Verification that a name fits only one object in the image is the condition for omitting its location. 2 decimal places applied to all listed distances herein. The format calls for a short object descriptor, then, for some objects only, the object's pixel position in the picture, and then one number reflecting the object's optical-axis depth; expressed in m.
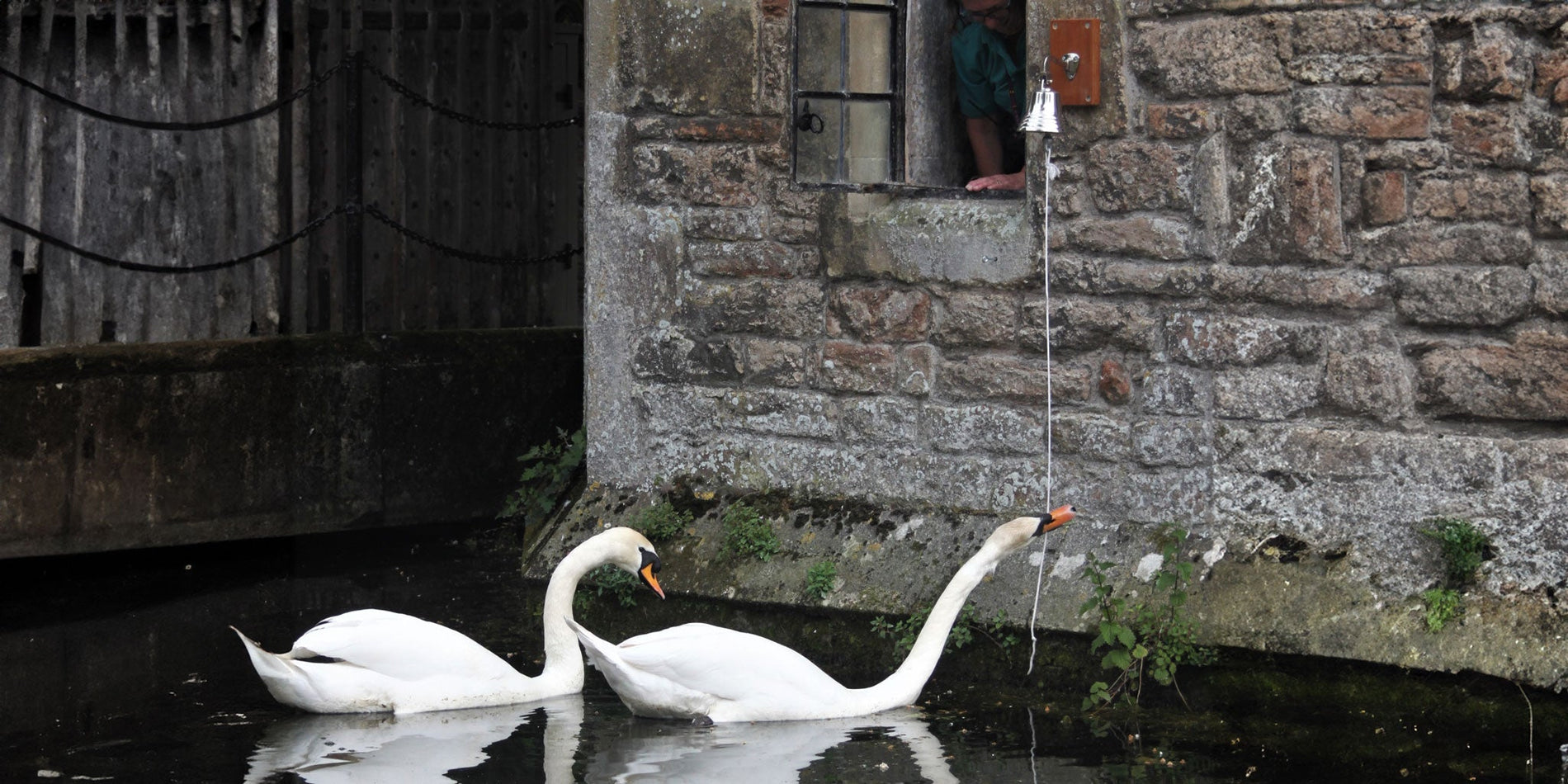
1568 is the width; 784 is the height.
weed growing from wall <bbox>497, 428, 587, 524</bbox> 17.69
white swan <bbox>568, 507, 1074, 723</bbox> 12.22
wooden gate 18.02
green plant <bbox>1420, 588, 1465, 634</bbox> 12.19
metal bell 13.62
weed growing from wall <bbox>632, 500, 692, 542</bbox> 15.87
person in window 15.20
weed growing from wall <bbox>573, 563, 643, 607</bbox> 15.63
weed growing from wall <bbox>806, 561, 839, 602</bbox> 14.71
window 15.59
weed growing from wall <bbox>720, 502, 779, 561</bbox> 15.25
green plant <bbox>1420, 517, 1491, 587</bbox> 12.34
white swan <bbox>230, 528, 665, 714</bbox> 12.44
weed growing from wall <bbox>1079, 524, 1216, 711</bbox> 12.62
